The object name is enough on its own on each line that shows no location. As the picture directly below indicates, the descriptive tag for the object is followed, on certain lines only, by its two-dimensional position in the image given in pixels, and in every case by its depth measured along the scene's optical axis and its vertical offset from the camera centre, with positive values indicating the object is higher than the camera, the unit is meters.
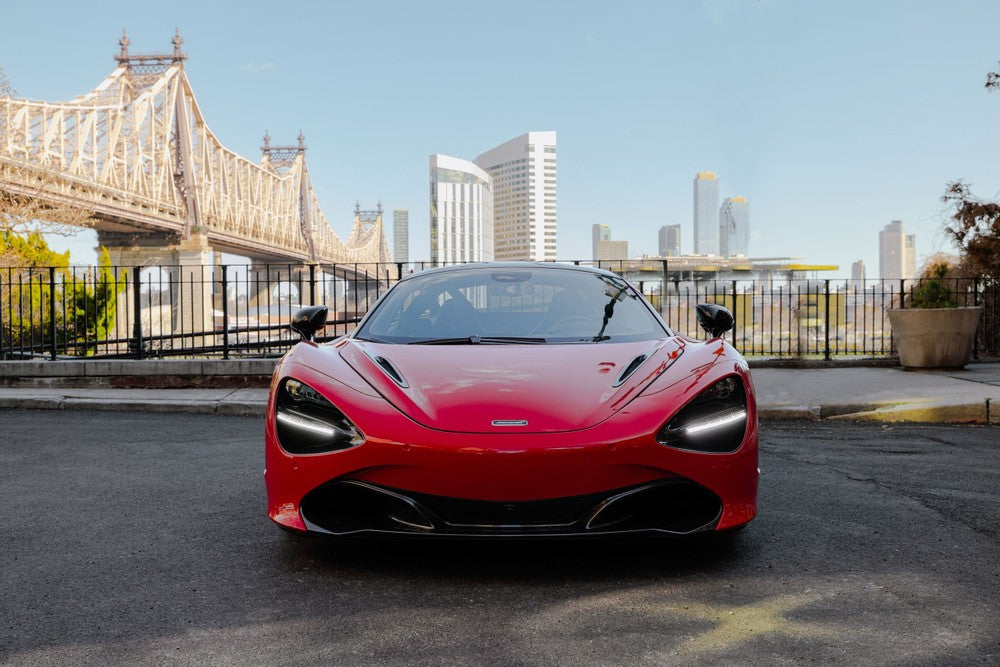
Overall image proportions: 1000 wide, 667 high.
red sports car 2.54 -0.40
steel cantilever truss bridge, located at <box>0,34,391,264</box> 29.72 +8.55
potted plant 9.91 -0.16
